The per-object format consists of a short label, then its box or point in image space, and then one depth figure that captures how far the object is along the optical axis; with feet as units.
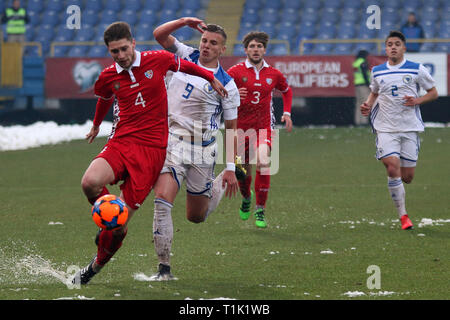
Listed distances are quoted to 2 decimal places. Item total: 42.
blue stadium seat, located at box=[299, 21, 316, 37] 92.73
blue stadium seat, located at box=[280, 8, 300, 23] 94.75
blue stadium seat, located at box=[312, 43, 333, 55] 87.10
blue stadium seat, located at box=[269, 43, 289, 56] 87.67
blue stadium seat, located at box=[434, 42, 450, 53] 85.05
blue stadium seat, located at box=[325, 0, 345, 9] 95.30
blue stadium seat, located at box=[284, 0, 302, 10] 96.32
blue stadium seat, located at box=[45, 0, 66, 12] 99.40
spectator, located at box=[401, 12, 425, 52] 80.94
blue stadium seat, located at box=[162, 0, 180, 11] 97.96
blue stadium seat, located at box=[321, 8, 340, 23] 93.81
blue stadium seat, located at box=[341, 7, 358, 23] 93.36
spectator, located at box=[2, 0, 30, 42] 85.81
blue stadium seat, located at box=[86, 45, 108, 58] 90.63
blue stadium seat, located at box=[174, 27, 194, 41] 93.63
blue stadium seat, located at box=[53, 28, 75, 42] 95.79
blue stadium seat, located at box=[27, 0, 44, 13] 99.40
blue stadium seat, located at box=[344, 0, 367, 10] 94.53
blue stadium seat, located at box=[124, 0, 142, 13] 98.89
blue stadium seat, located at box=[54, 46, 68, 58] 92.32
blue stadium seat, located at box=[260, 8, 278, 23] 94.79
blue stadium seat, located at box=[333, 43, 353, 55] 86.89
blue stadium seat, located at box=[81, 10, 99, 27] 96.99
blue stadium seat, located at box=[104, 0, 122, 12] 98.99
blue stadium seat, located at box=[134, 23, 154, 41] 93.45
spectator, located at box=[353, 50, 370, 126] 75.92
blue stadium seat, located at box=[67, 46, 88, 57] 91.61
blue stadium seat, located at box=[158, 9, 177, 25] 96.54
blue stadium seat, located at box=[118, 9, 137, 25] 97.19
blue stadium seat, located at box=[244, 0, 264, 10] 97.35
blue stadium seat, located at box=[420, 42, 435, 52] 85.77
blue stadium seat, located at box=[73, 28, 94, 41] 95.40
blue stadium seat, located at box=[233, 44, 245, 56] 87.85
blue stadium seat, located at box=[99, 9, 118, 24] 97.35
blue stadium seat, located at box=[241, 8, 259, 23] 95.45
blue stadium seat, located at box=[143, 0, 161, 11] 98.37
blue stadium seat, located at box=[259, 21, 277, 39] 93.30
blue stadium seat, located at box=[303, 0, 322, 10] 95.96
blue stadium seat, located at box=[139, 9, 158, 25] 96.64
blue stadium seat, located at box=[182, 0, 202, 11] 98.27
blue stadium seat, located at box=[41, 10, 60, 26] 97.60
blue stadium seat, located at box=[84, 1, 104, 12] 98.99
